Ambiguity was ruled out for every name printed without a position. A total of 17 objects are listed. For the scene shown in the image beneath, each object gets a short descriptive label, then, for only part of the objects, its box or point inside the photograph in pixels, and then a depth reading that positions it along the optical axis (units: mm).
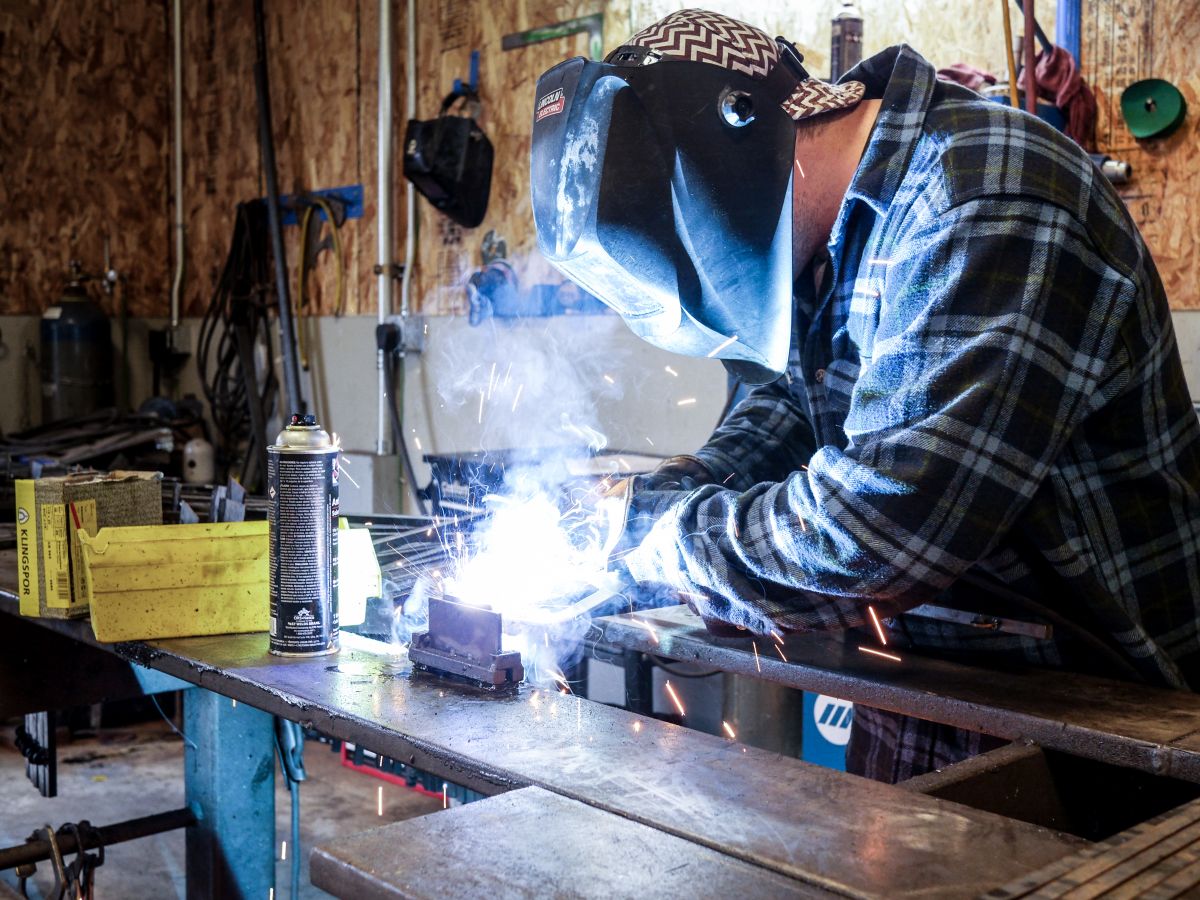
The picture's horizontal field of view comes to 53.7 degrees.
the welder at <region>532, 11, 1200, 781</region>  1357
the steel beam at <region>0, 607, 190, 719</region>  2535
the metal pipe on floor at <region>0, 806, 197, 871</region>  2420
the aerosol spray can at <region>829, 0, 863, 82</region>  3725
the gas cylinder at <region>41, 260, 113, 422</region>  6617
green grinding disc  3281
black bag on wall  5113
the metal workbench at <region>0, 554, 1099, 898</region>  1020
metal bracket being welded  1598
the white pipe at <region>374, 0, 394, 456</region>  5688
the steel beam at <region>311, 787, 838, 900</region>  950
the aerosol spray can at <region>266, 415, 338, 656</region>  1729
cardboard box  1978
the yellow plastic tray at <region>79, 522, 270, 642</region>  1849
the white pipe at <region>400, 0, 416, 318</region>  5609
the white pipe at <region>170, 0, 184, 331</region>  7184
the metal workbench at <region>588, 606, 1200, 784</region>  1354
